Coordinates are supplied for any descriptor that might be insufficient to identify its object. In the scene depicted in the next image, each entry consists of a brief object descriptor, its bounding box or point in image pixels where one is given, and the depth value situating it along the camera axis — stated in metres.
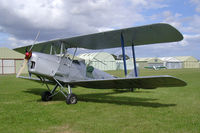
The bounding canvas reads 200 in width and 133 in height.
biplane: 6.70
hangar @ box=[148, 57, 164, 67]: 80.00
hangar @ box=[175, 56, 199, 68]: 83.39
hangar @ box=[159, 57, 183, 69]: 79.25
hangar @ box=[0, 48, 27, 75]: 37.00
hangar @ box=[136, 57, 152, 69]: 79.03
